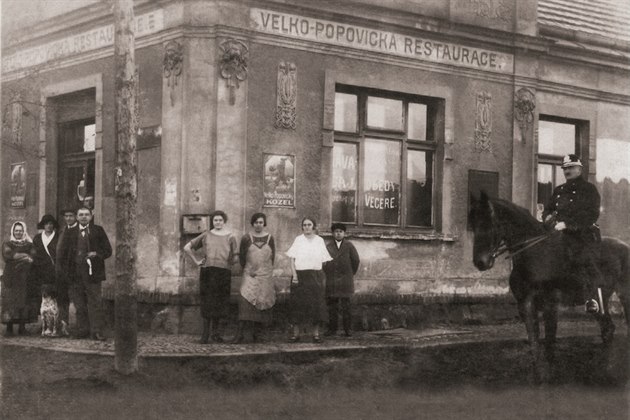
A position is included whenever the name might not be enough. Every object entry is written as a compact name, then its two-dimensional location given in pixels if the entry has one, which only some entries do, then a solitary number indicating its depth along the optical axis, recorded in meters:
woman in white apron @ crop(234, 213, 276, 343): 12.00
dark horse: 10.46
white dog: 12.63
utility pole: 9.24
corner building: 13.15
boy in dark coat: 13.00
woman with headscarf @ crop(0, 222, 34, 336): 12.91
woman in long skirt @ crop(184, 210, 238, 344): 11.83
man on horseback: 10.80
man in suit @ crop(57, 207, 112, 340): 12.26
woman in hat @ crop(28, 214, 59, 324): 12.98
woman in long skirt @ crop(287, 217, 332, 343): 12.29
